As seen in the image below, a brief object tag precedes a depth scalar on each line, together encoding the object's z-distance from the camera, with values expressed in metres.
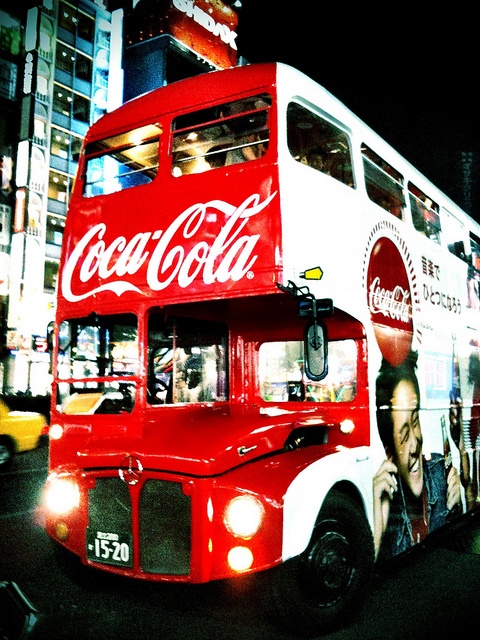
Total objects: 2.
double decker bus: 3.99
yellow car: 12.52
